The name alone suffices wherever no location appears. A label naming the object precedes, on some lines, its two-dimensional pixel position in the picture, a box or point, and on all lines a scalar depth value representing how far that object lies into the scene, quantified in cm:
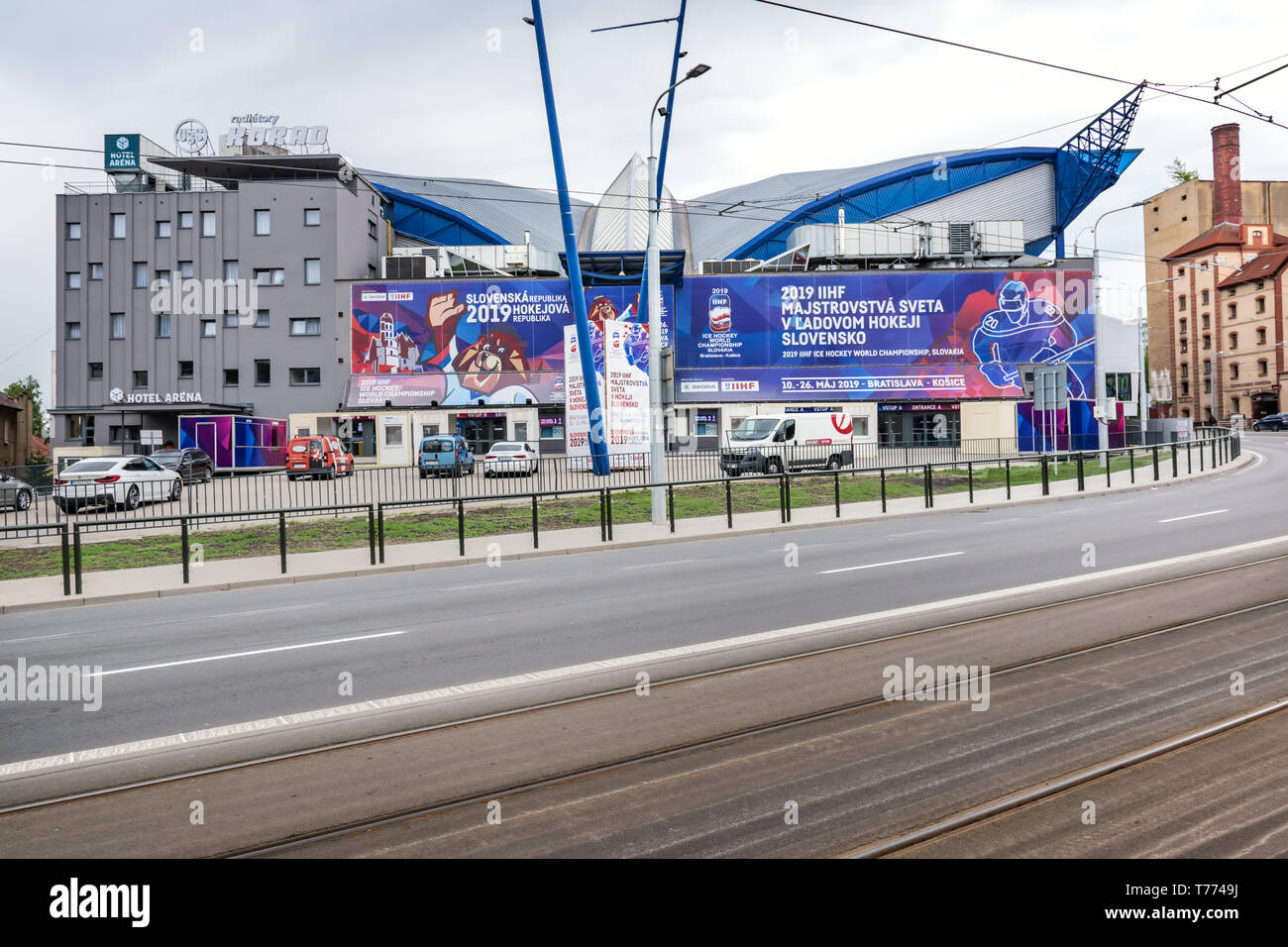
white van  3103
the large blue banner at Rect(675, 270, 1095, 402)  5531
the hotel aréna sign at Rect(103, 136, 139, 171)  5625
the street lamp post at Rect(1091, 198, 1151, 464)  2983
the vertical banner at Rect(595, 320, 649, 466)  3228
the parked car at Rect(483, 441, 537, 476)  3200
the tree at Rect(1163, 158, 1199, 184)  10344
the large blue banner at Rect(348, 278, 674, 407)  5450
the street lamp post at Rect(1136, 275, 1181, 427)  4028
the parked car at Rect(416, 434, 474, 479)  3472
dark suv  3522
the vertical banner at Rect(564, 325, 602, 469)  3453
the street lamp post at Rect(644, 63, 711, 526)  1886
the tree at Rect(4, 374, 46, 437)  8588
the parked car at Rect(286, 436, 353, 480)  3622
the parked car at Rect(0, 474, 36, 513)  2294
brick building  7688
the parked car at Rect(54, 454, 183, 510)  2291
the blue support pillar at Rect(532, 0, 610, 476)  3262
